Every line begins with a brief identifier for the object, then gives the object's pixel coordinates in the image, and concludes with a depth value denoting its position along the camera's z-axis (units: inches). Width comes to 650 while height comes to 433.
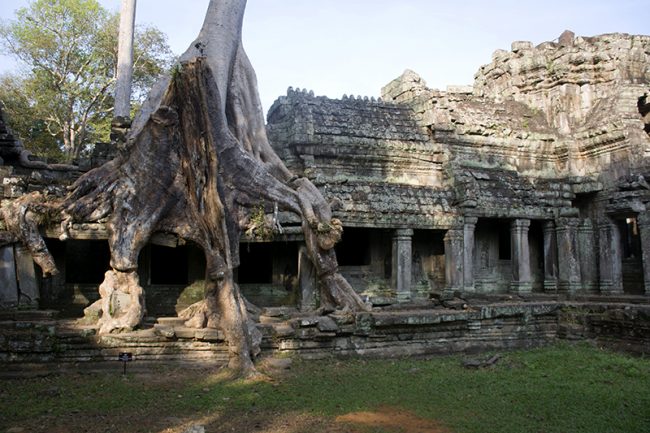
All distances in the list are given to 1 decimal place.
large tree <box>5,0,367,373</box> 311.0
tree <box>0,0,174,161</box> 840.9
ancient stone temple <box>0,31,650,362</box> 461.4
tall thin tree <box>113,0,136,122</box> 672.4
